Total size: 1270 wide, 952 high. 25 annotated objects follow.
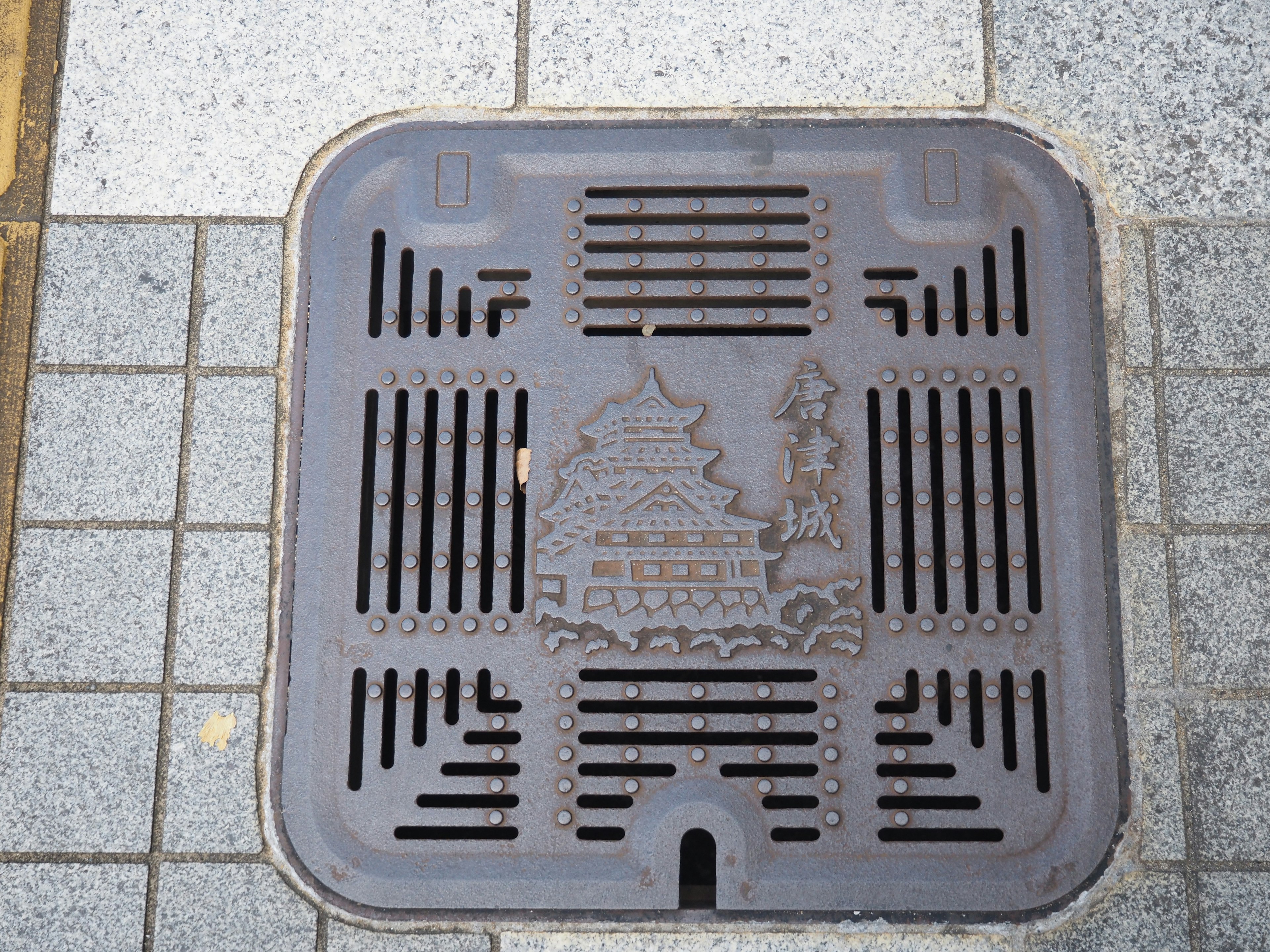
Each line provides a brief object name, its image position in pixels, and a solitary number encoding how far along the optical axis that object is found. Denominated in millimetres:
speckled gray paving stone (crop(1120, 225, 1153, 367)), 719
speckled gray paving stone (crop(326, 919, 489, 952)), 680
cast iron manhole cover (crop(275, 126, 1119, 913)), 678
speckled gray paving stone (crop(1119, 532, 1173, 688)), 690
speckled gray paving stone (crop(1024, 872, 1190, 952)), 671
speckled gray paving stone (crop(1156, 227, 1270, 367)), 717
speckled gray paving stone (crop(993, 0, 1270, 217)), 734
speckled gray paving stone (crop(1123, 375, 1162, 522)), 705
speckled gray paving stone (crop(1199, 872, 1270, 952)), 670
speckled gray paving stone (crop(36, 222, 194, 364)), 734
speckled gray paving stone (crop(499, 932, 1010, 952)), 672
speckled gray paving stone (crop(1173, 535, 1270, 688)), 690
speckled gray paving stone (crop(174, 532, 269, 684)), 703
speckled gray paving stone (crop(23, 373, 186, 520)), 720
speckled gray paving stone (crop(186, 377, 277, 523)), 717
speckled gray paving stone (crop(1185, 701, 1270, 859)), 676
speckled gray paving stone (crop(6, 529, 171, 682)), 706
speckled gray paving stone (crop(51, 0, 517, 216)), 749
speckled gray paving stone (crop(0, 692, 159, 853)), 692
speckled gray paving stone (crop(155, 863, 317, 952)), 681
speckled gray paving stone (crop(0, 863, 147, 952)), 683
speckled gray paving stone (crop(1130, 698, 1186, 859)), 676
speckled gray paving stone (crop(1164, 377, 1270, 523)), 704
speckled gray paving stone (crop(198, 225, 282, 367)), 730
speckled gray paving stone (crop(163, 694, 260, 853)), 689
